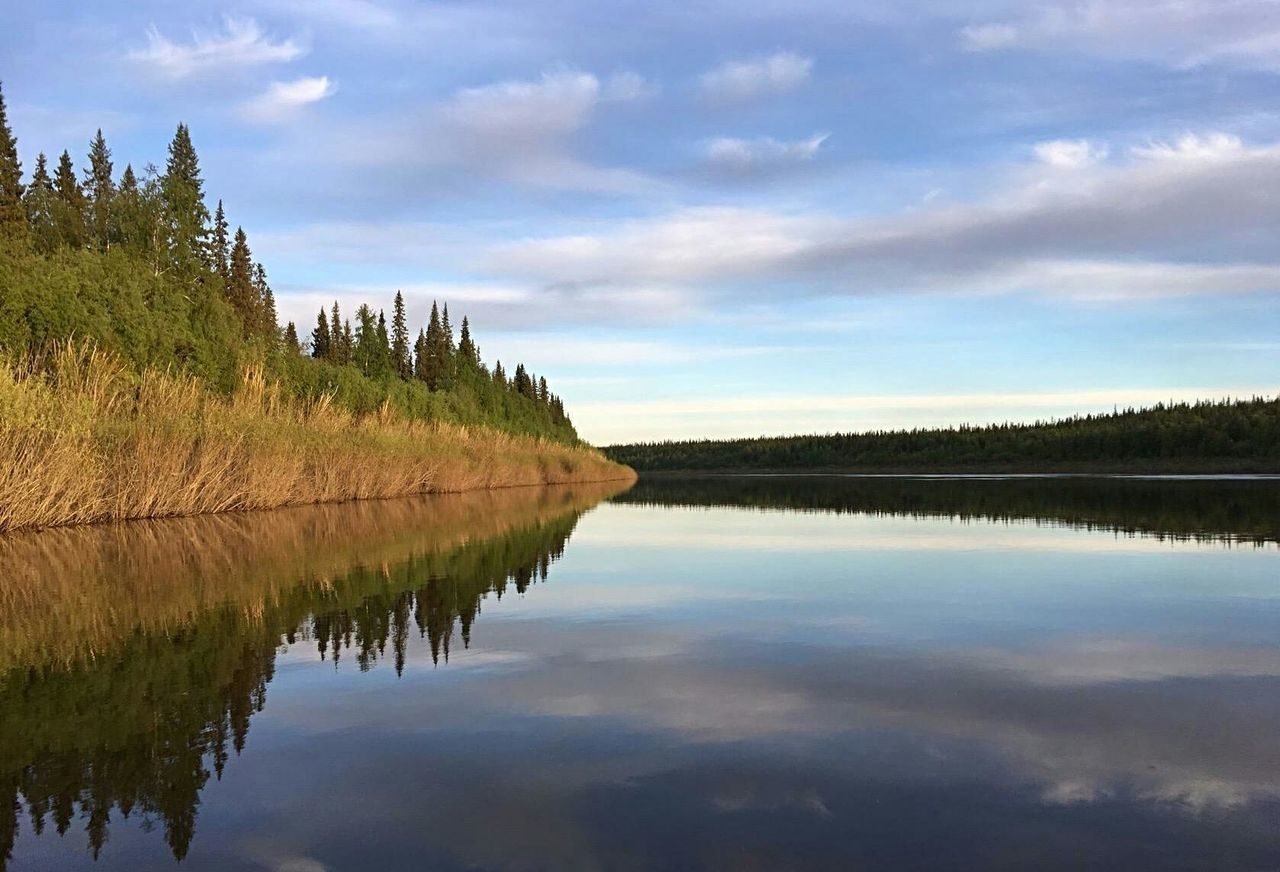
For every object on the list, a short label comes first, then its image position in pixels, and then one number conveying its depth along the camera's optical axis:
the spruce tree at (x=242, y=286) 69.81
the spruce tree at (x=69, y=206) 55.59
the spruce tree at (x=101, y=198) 50.97
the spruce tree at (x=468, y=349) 93.56
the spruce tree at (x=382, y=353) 69.61
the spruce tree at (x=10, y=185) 52.05
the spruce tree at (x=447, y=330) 98.33
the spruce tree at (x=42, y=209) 51.42
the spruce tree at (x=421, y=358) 96.38
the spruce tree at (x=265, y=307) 75.31
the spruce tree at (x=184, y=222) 50.44
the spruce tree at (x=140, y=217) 48.84
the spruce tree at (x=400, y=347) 93.75
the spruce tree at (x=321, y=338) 98.94
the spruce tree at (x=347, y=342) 94.34
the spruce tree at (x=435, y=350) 94.81
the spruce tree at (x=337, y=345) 92.81
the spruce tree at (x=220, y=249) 68.49
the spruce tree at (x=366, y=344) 71.50
